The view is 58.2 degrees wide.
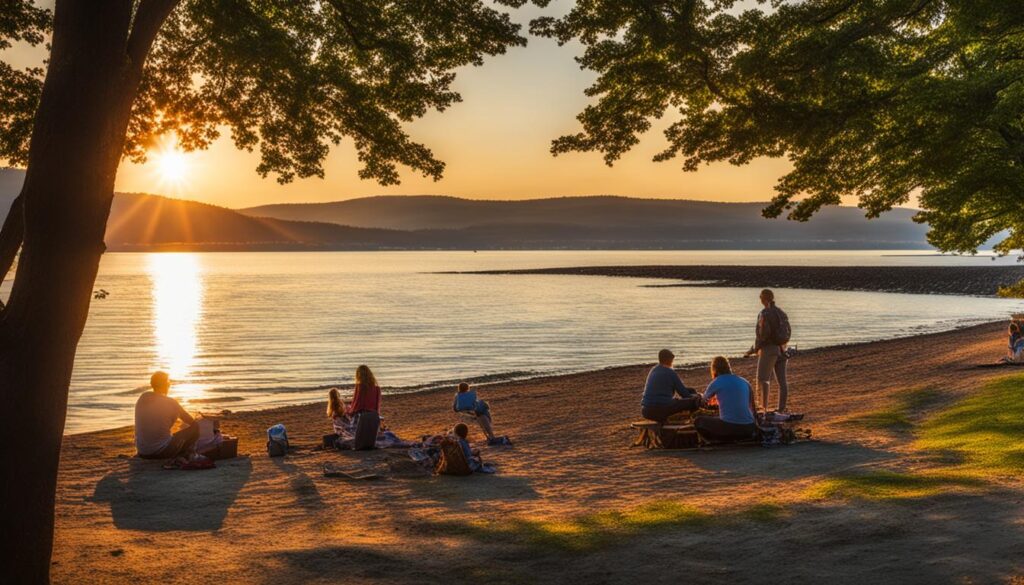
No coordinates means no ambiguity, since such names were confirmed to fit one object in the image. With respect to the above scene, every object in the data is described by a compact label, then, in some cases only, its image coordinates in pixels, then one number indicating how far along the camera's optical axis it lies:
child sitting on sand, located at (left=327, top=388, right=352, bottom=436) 18.39
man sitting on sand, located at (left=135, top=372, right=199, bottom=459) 15.84
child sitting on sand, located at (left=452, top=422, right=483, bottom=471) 15.04
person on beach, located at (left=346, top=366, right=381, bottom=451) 17.09
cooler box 16.94
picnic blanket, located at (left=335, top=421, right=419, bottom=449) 17.92
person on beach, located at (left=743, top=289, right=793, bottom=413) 18.06
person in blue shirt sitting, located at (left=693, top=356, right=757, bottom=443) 15.41
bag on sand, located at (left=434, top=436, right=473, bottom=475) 14.90
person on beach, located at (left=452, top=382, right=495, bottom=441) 17.84
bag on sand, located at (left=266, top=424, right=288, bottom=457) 17.56
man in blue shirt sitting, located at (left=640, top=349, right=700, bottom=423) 16.38
